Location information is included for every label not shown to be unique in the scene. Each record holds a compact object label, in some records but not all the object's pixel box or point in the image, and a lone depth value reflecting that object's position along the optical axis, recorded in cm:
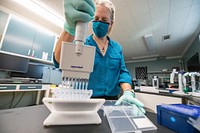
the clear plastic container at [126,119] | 28
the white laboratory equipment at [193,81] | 150
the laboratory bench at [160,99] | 119
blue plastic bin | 27
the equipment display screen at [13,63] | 219
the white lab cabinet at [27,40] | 227
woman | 69
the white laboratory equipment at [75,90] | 31
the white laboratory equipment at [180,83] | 176
